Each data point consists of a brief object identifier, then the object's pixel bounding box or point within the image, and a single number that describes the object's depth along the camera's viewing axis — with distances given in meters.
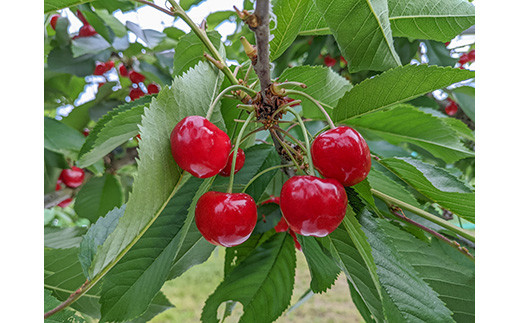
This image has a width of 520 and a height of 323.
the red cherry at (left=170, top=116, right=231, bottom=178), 0.11
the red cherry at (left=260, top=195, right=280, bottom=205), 0.22
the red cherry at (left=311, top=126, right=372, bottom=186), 0.12
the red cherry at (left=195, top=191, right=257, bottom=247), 0.12
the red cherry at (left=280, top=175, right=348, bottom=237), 0.12
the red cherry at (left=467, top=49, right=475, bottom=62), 1.41
